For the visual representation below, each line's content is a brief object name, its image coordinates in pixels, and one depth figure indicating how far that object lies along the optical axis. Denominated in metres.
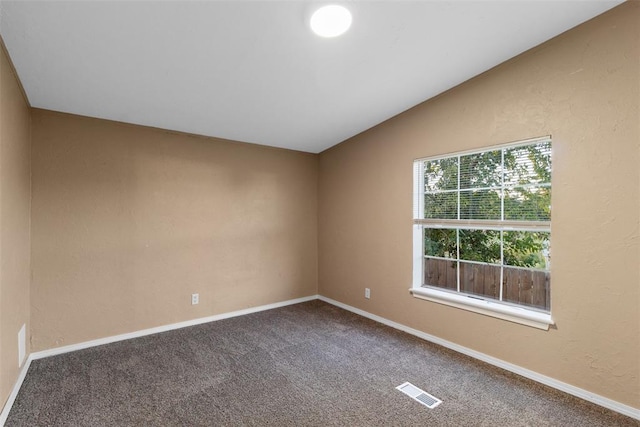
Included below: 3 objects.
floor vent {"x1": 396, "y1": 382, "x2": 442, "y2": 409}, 2.05
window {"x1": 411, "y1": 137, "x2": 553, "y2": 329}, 2.45
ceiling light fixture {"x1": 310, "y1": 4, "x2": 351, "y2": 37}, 1.78
